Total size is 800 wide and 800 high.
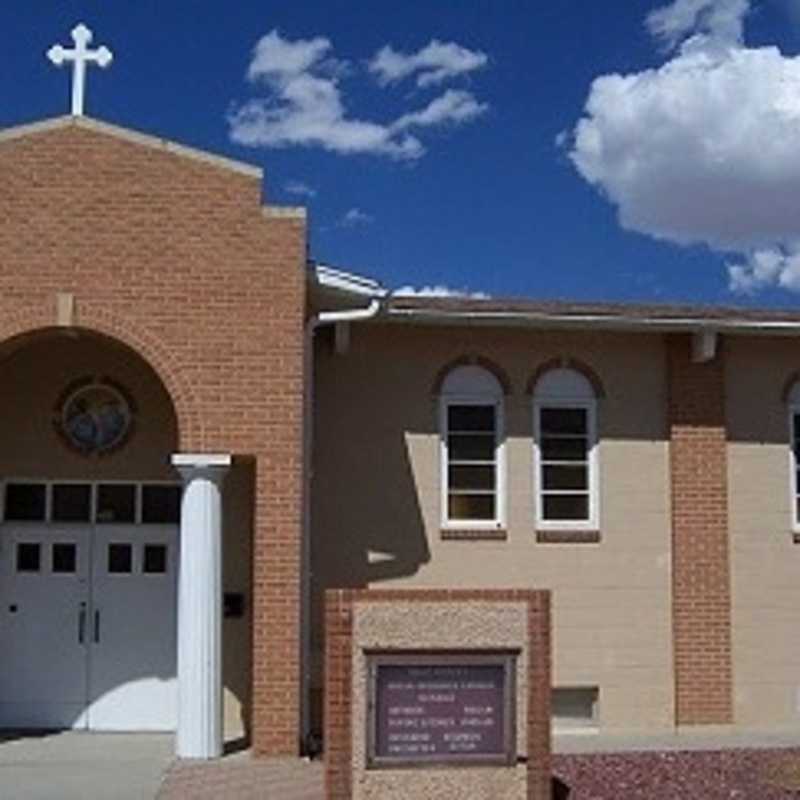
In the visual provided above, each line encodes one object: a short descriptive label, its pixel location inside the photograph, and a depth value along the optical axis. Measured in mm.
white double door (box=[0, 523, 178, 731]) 16109
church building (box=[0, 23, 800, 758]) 14516
